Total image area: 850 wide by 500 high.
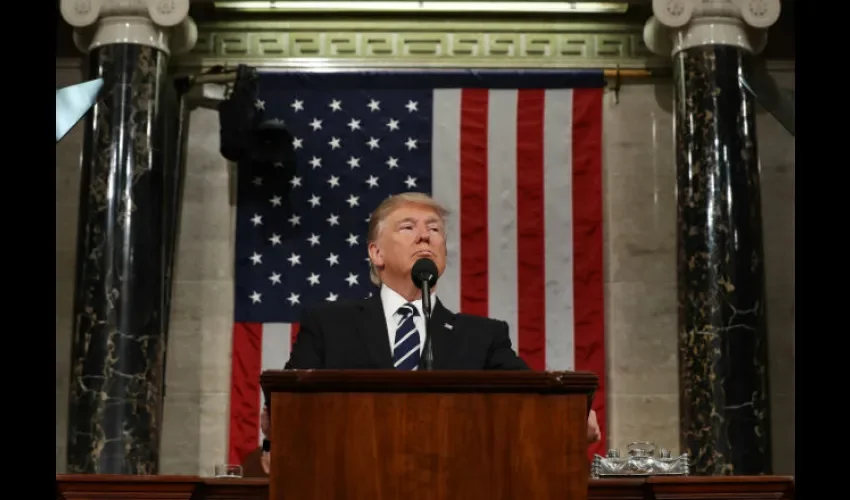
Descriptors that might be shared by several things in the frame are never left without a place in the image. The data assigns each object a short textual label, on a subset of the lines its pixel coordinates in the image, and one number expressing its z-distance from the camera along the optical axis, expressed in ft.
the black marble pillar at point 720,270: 52.47
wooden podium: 21.39
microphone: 25.85
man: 28.86
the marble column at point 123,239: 52.44
